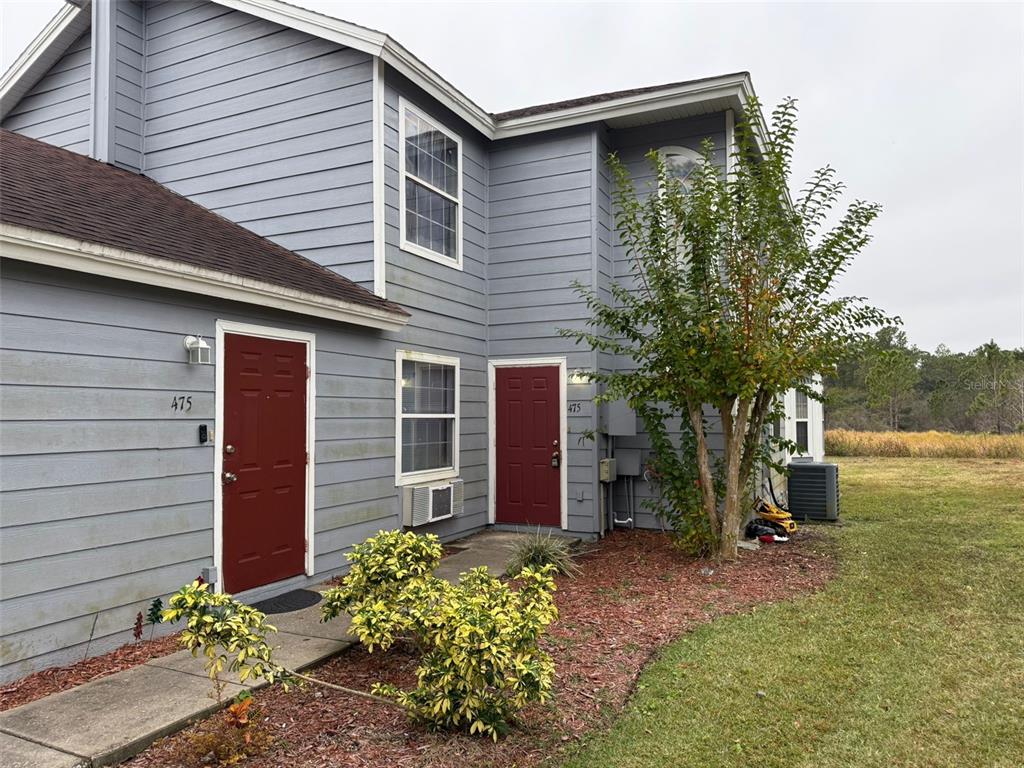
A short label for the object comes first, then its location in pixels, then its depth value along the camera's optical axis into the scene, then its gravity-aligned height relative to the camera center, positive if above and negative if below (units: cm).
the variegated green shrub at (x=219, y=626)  279 -92
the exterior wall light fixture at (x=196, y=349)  454 +45
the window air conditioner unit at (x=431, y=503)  661 -93
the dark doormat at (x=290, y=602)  485 -144
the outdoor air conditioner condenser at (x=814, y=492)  920 -111
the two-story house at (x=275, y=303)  385 +87
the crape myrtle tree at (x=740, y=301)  593 +105
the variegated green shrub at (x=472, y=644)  290 -108
